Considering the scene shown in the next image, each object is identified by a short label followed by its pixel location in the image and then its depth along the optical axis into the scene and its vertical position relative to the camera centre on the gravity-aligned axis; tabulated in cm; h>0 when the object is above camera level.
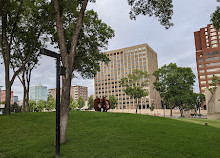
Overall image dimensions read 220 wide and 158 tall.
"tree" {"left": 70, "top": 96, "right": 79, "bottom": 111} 9409 -336
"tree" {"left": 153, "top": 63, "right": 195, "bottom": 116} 5034 +399
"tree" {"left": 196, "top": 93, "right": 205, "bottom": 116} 7951 -103
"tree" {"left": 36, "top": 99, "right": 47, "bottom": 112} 8776 -322
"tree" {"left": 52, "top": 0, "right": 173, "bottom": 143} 895 +592
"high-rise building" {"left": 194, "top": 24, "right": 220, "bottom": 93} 10825 +2398
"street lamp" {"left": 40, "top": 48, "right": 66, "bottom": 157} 715 +61
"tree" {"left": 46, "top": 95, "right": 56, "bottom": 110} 8762 -238
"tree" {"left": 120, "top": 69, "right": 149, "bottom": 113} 5559 +277
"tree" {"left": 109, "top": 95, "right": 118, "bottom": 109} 10569 -174
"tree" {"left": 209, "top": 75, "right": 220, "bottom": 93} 7281 +643
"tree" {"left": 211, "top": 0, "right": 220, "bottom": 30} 1515 +644
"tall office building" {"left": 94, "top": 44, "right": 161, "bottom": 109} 13138 +2055
